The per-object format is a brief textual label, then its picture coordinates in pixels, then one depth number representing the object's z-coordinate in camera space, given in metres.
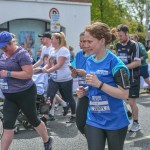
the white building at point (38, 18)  18.61
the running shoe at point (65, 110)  8.57
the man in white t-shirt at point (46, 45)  8.32
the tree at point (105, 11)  31.80
